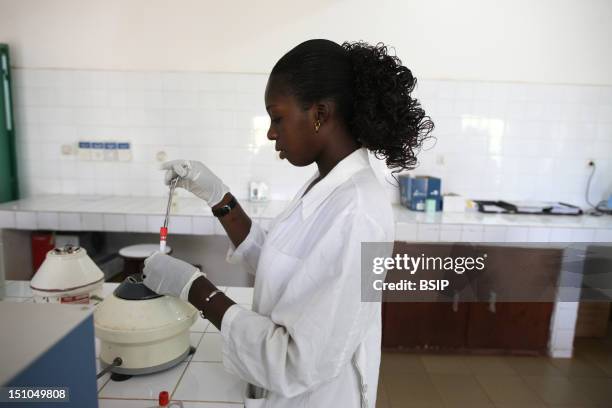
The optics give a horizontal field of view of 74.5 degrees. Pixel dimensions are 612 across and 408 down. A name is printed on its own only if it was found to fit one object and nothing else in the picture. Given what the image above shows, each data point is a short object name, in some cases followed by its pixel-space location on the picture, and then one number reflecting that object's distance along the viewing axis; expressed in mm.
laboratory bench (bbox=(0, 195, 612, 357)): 2500
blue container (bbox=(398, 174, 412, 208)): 2920
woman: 735
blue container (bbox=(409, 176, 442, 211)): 2818
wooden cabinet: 2443
